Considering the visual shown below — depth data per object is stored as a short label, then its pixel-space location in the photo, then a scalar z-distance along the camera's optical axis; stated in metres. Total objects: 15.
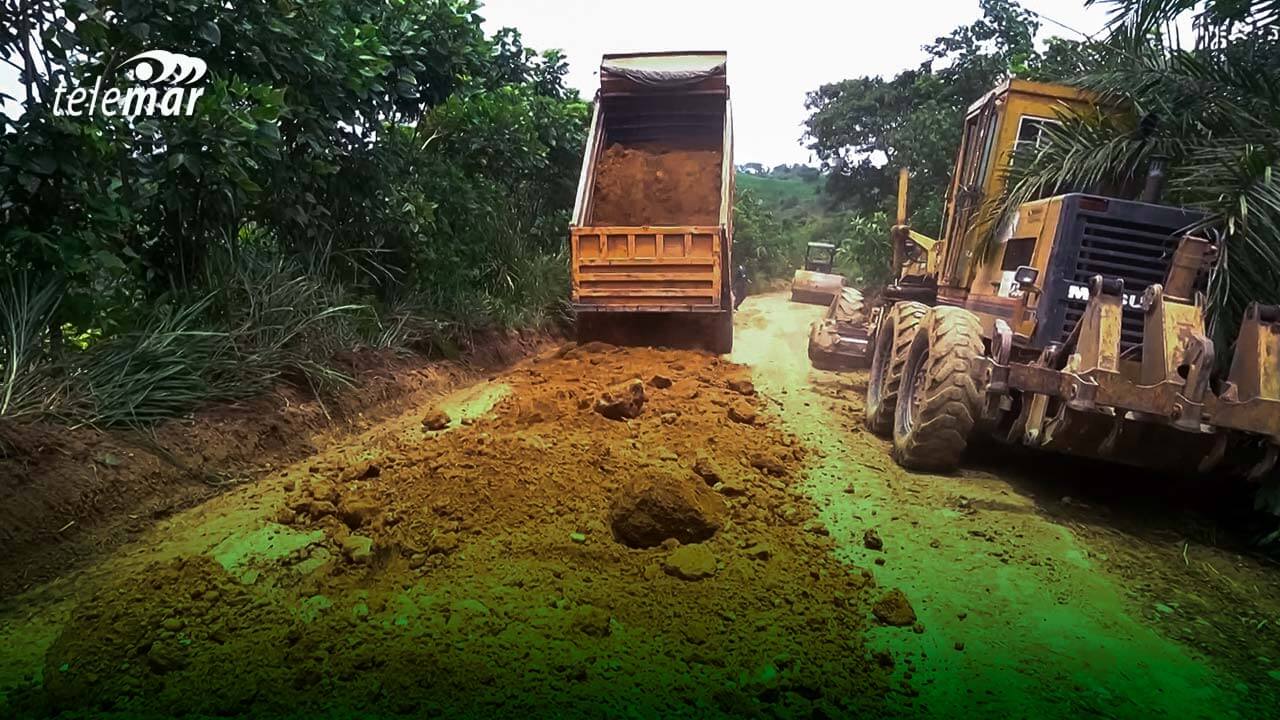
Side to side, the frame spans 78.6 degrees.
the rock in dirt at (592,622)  2.72
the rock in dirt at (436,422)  5.52
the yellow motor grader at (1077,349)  3.92
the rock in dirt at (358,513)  3.68
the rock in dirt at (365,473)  4.31
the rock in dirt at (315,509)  3.81
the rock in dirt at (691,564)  3.15
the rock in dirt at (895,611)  2.93
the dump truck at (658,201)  8.19
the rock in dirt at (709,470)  4.32
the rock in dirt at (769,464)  4.66
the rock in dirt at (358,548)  3.30
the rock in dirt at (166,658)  2.50
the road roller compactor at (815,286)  18.86
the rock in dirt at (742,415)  5.75
